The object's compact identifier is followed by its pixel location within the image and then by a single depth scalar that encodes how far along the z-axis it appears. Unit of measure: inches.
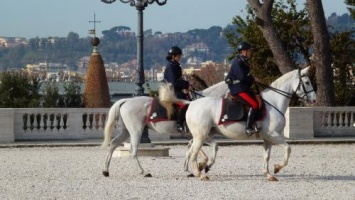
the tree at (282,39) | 1742.1
